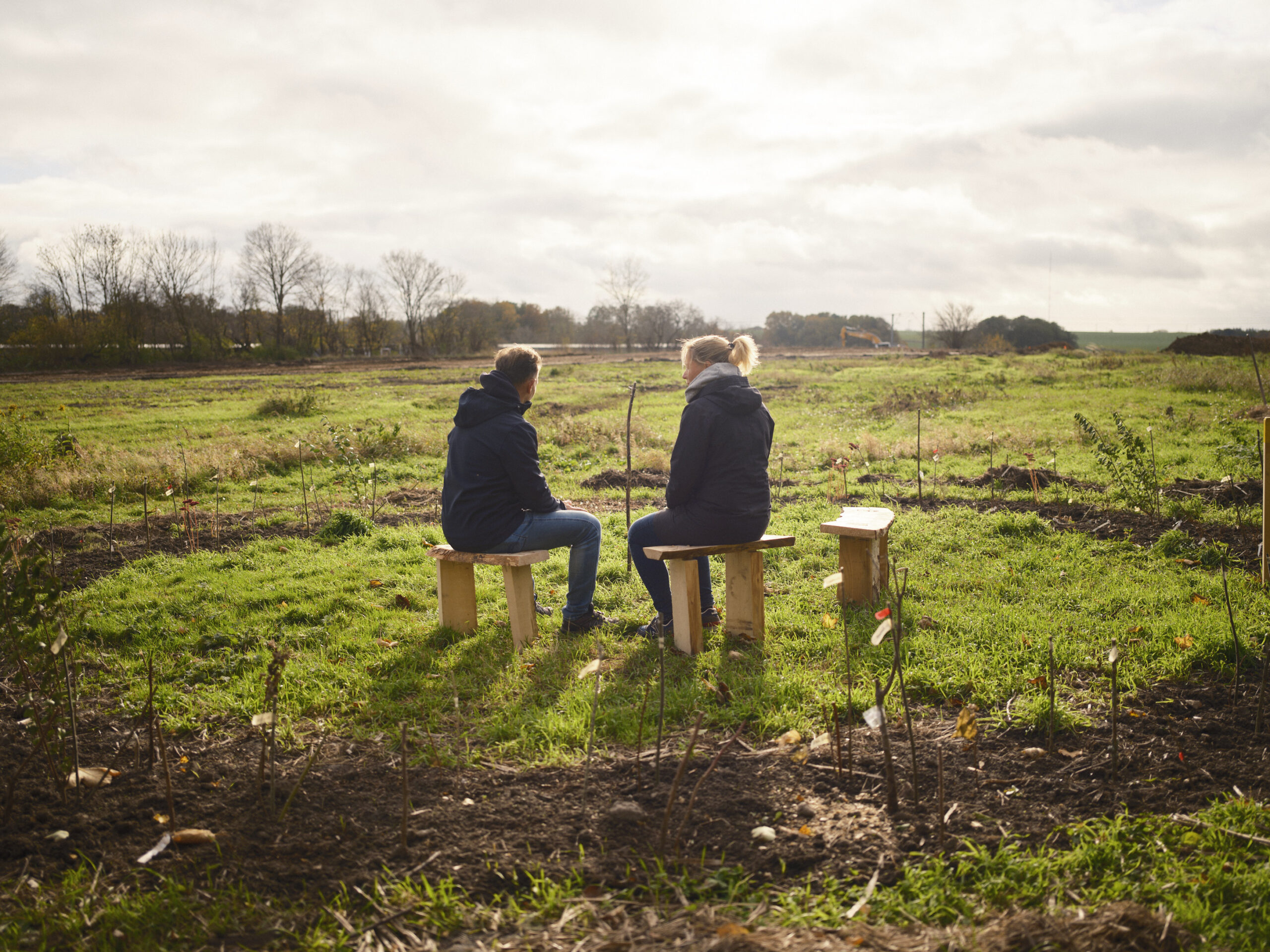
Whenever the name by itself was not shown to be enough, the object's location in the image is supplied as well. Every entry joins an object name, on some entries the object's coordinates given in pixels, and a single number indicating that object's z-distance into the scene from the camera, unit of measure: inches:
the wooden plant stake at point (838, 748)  119.3
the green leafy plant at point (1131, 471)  294.2
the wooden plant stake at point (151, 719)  108.6
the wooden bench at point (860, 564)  206.4
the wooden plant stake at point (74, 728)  115.5
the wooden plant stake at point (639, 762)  112.0
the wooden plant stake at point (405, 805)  96.4
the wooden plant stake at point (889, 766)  101.6
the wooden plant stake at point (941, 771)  100.6
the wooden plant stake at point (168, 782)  105.4
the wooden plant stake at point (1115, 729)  105.3
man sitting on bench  184.9
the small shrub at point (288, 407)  687.1
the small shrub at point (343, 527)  303.7
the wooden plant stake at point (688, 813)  96.9
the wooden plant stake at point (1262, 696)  123.6
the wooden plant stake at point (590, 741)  112.2
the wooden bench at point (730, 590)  176.9
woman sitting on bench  179.0
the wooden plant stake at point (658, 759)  107.4
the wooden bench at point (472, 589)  184.2
